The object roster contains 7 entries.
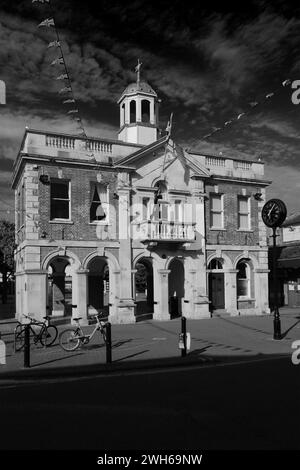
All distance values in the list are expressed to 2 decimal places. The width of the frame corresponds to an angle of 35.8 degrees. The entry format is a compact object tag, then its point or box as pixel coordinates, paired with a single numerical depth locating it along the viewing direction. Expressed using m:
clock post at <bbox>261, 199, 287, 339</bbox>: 16.80
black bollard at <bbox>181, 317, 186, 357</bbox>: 12.57
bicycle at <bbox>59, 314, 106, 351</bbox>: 13.89
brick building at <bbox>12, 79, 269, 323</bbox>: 21.48
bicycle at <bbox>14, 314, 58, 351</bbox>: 14.34
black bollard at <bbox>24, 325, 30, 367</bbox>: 11.39
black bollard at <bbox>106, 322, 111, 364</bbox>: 11.85
